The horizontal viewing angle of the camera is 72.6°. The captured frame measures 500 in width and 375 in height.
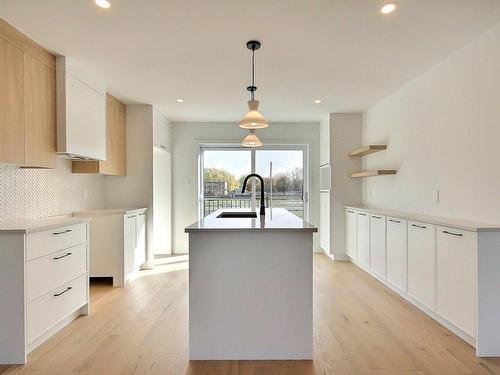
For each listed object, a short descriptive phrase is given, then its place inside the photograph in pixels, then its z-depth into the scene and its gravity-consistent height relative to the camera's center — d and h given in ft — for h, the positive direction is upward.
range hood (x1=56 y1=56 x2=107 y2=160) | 10.61 +2.50
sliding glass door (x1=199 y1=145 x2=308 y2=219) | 20.39 +0.90
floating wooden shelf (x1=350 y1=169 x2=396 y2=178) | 14.07 +0.60
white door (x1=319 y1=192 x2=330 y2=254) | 18.21 -1.96
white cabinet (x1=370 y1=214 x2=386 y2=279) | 13.00 -2.36
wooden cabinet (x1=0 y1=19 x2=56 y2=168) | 8.53 +2.35
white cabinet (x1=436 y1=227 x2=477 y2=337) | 7.86 -2.25
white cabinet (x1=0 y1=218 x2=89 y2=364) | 7.36 -2.29
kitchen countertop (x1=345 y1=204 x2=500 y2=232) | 7.63 -0.95
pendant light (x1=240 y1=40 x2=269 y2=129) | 9.48 +1.98
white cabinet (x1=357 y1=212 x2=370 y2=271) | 14.58 -2.37
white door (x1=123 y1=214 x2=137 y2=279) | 13.54 -2.30
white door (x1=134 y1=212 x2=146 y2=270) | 15.02 -2.46
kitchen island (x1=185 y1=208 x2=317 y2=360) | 7.39 -2.34
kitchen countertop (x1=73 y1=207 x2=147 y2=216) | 13.41 -0.97
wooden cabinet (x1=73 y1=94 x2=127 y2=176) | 13.46 +1.79
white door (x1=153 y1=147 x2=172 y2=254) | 19.03 -1.18
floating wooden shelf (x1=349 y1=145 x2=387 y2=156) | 14.88 +1.69
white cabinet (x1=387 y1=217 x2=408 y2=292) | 11.22 -2.28
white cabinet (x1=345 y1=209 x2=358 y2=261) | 16.31 -2.34
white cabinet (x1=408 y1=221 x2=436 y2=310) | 9.54 -2.27
